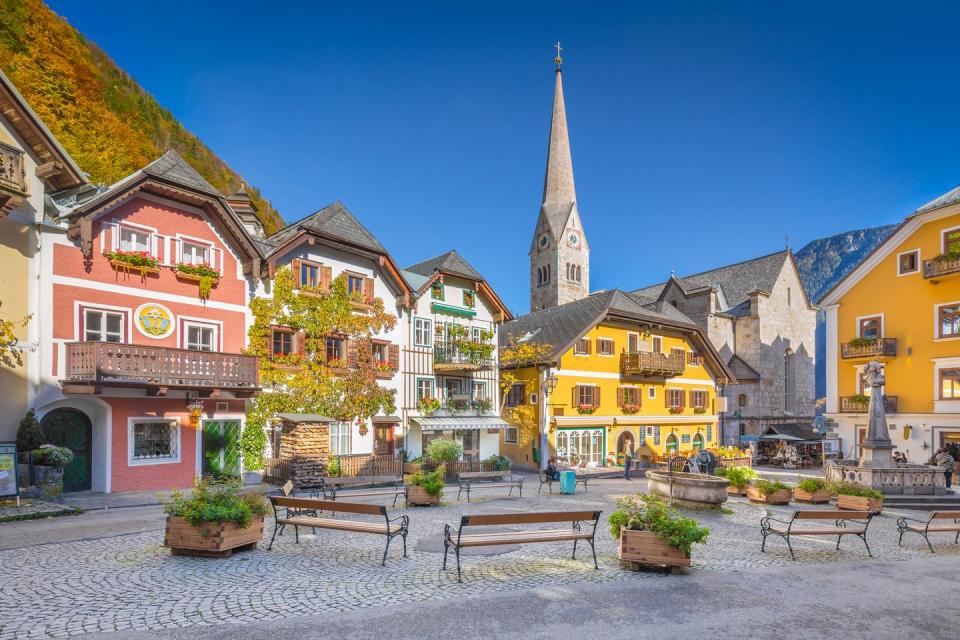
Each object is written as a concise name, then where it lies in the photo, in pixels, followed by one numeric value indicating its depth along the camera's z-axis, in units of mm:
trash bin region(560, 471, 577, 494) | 20141
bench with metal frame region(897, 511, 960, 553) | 12273
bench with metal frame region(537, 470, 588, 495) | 20797
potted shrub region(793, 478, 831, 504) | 18703
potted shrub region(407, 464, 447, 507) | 15789
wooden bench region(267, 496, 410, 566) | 10031
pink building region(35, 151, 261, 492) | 17734
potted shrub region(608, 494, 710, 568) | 9438
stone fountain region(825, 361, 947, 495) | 19328
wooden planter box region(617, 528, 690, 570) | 9453
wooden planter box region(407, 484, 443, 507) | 15852
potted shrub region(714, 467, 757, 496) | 19719
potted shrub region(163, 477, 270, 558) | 9680
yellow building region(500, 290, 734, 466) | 30672
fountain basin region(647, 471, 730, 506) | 16203
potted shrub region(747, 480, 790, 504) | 18375
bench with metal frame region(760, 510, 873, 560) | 11180
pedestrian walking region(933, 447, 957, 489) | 25231
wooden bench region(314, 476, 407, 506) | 18906
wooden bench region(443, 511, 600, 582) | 9312
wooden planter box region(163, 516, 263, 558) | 9672
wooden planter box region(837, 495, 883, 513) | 16750
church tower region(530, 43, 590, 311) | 68812
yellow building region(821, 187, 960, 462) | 28703
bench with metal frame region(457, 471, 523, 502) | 22703
